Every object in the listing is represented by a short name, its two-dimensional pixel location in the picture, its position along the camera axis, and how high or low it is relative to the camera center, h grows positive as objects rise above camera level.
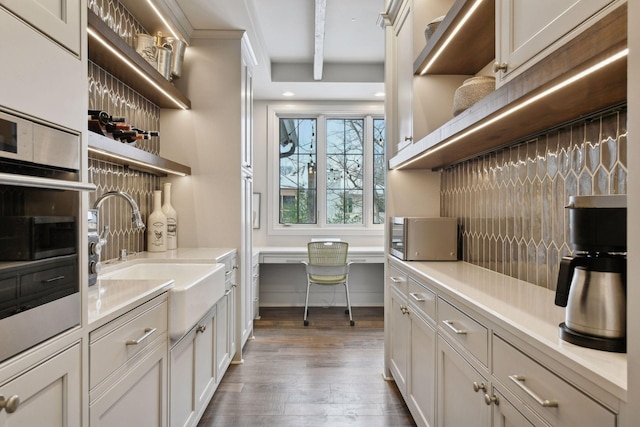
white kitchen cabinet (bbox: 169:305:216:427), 1.64 -0.76
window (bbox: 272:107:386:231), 4.75 +0.58
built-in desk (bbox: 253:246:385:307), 4.59 -0.87
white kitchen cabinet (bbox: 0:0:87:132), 0.77 +0.34
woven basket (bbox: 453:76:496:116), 1.57 +0.52
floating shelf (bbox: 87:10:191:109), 1.67 +0.80
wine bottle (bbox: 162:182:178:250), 2.76 -0.01
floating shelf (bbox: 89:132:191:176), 1.56 +0.31
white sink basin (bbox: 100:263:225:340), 1.54 -0.32
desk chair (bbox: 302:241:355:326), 3.93 -0.49
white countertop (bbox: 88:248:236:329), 1.11 -0.28
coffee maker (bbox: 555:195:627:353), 0.78 -0.13
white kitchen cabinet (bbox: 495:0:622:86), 0.84 +0.48
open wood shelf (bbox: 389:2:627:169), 0.76 +0.33
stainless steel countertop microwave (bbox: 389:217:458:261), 2.22 -0.14
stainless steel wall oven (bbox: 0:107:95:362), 0.77 -0.03
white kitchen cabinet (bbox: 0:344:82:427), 0.76 -0.40
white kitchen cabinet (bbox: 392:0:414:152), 2.17 +0.87
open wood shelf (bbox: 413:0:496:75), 1.44 +0.78
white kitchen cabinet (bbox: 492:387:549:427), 0.90 -0.51
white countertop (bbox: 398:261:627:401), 0.70 -0.28
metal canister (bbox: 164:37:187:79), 2.60 +1.15
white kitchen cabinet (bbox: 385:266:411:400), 2.12 -0.67
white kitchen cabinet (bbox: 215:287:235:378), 2.36 -0.75
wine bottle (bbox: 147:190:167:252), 2.64 -0.09
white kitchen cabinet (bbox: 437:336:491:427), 1.18 -0.61
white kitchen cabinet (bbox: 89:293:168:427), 1.07 -0.49
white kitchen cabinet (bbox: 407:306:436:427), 1.65 -0.74
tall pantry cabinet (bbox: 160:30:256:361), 2.91 +0.55
